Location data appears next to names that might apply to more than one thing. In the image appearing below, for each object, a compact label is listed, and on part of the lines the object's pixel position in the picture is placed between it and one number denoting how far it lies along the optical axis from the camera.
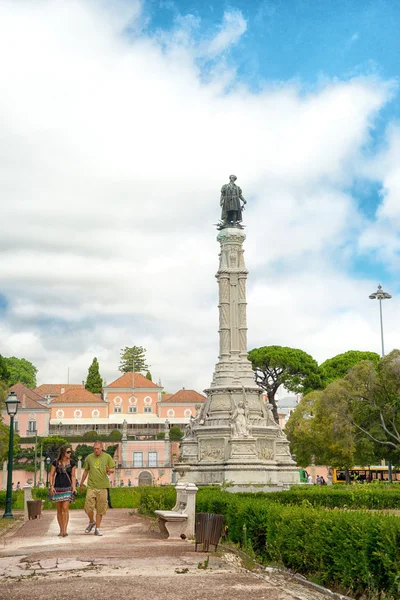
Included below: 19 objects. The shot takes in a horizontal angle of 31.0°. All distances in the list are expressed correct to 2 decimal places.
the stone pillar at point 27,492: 22.86
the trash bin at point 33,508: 19.98
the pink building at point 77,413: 79.06
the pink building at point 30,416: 77.88
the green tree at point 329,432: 41.47
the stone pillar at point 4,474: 55.66
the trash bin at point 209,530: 11.66
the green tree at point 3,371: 49.13
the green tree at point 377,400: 39.88
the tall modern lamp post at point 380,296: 51.05
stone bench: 14.55
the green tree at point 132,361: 104.75
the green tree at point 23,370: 98.67
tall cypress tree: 91.94
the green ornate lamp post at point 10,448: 21.66
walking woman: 13.17
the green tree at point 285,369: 63.94
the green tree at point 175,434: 75.81
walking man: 13.66
